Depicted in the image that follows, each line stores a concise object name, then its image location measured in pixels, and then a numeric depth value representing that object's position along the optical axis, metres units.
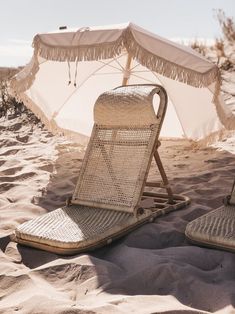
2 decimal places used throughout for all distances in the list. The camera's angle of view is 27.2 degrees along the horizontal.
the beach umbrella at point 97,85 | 4.51
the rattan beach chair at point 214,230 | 3.03
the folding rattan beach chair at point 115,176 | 3.34
